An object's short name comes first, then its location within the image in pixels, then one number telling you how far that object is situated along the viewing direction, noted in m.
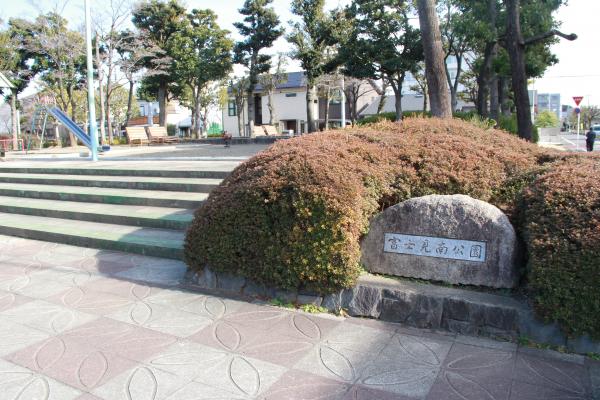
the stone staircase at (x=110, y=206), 6.29
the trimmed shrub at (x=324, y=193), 4.06
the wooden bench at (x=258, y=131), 31.19
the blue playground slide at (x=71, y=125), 15.20
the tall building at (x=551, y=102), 111.88
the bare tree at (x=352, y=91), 34.75
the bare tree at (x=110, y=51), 29.12
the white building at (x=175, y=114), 56.69
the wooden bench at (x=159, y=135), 27.33
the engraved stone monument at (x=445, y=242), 3.81
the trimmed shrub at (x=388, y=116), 18.04
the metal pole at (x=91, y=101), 13.47
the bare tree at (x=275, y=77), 31.88
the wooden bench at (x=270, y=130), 33.50
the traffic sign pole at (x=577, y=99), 24.60
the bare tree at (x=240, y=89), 35.56
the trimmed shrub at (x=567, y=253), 3.19
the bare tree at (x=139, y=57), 29.47
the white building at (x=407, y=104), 49.16
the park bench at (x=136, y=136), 27.07
